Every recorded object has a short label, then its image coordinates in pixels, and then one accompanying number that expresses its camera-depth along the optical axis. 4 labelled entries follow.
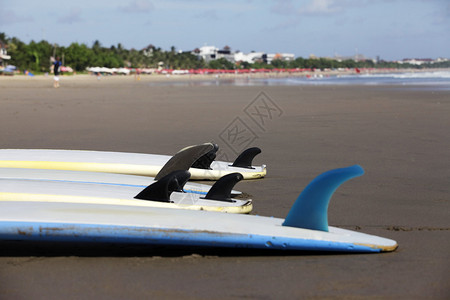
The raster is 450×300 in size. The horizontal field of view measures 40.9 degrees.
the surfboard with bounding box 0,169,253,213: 4.48
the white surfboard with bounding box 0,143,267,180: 6.32
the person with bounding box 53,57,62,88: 30.62
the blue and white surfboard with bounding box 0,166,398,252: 3.70
